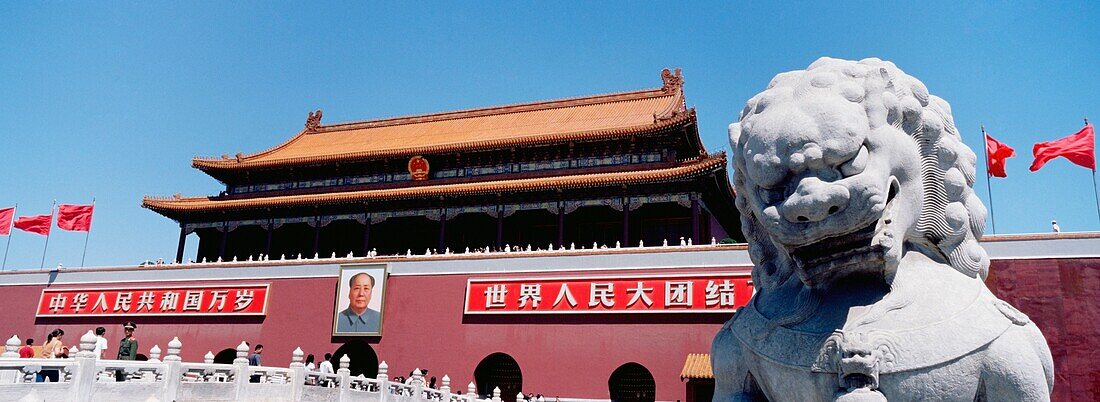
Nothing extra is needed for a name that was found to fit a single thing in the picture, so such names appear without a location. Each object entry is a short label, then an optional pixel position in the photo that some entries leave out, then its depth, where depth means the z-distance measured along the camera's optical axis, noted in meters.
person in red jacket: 10.32
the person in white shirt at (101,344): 10.99
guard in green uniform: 10.30
